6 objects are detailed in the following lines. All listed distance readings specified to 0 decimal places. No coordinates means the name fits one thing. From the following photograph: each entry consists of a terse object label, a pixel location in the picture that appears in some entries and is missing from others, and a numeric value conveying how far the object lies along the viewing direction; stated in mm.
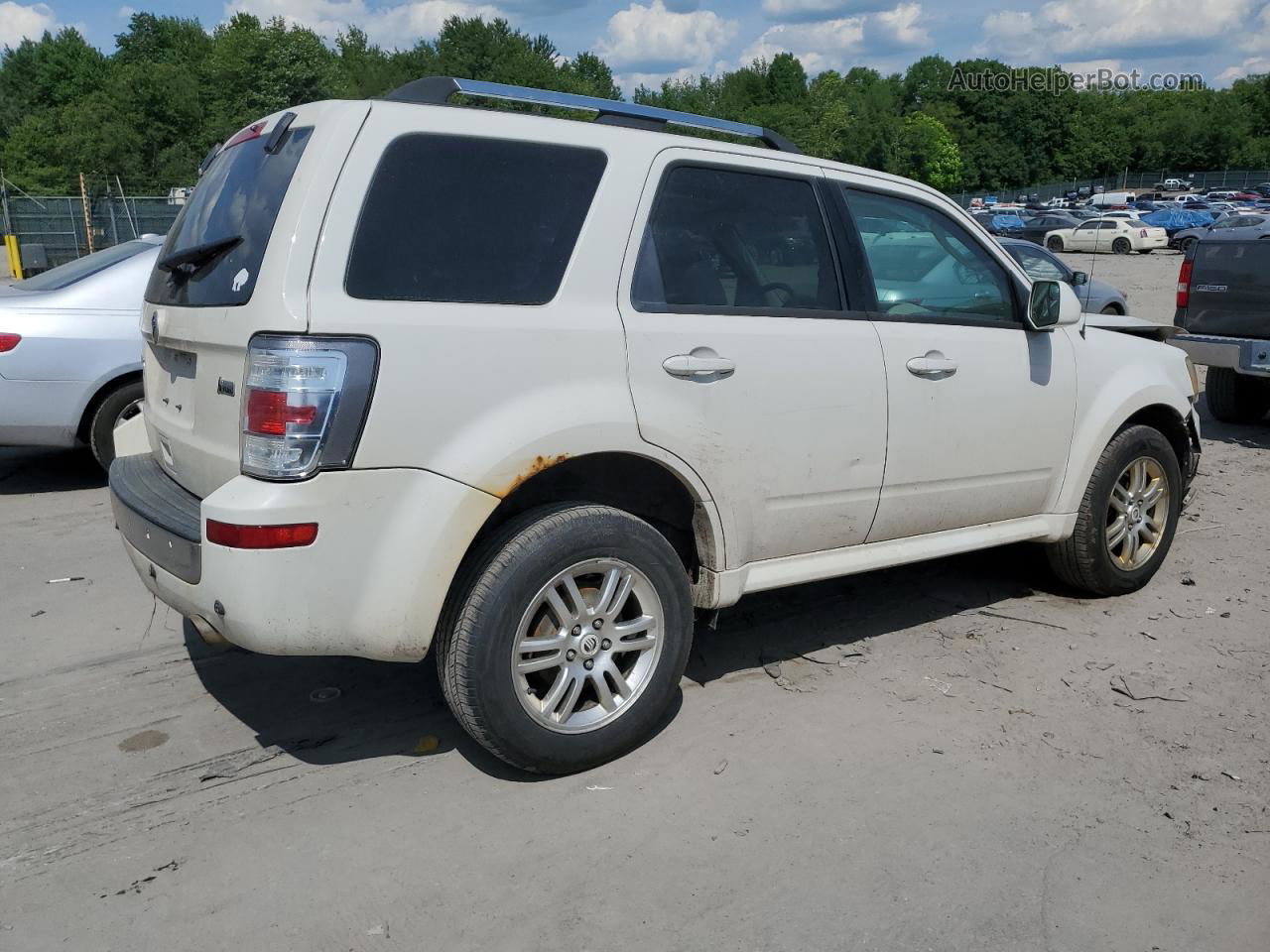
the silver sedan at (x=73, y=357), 6809
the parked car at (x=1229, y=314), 9000
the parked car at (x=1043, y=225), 43375
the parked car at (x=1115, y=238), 43688
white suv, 3105
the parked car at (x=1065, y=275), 12748
